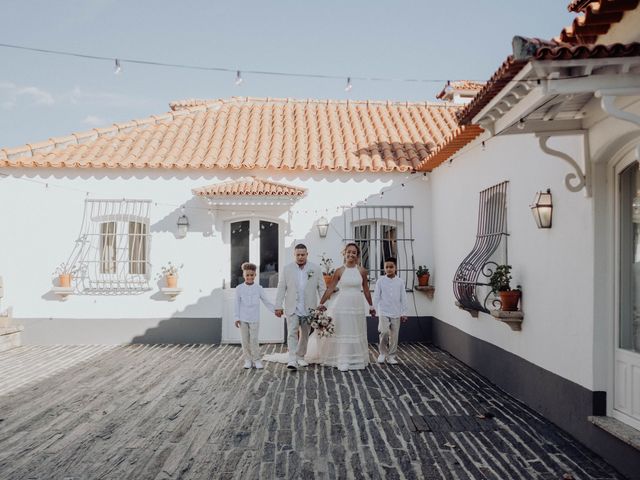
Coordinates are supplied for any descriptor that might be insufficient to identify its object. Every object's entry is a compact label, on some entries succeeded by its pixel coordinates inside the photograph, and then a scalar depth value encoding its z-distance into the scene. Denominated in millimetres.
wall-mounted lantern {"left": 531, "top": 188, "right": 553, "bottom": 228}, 6355
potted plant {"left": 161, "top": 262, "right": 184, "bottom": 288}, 11609
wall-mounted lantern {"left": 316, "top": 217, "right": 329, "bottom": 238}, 11870
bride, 9211
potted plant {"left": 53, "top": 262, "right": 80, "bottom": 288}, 11625
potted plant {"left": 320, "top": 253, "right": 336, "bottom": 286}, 11711
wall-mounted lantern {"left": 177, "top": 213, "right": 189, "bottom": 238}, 11789
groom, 9367
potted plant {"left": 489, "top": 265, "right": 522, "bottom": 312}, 7215
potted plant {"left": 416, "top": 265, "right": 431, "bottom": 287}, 11805
